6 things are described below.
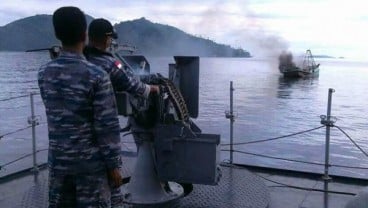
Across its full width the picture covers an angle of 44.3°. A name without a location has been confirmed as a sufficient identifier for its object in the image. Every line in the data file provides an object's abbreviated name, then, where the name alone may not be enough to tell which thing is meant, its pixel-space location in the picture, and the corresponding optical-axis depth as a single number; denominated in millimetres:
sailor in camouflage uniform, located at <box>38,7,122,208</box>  2521
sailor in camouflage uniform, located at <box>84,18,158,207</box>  3236
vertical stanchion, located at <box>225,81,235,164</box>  5845
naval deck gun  4230
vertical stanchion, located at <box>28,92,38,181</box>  5734
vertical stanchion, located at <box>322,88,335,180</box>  5037
